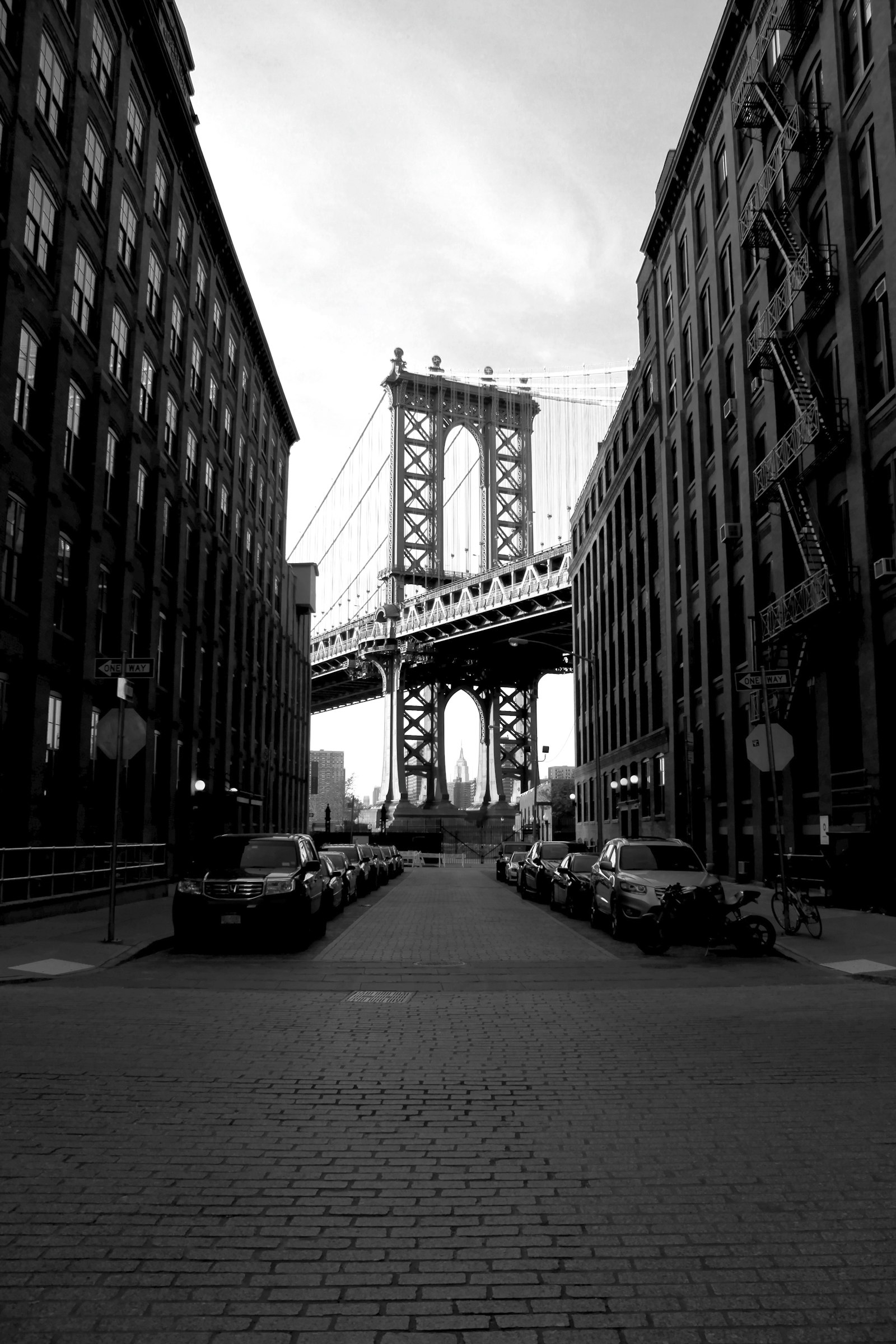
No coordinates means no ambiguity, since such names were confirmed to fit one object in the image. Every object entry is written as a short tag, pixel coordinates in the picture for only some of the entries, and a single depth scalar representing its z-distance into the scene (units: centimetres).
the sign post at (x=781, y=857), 1709
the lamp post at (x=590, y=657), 4629
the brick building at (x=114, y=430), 2209
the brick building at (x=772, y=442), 2375
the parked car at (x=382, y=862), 4034
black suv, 1550
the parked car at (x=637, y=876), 1691
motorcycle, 1504
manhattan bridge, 8788
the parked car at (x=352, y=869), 2697
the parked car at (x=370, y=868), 3388
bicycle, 1691
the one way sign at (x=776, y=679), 1984
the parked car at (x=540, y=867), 2728
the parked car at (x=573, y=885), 2217
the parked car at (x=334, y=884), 1988
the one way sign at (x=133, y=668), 1634
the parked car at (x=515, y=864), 3703
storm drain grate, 1127
